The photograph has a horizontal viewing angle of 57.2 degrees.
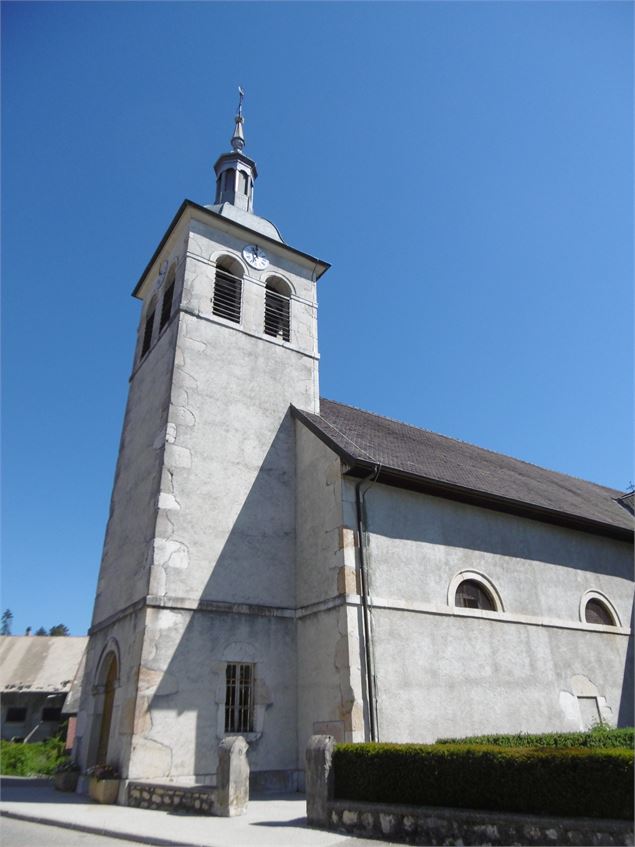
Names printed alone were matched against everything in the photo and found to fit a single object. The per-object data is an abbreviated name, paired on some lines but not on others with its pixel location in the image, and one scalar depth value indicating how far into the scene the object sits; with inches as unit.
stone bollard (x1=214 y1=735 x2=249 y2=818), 315.3
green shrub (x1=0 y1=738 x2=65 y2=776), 797.2
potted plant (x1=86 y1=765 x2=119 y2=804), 384.5
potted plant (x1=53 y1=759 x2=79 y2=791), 467.5
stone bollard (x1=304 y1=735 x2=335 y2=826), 292.5
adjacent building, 1206.9
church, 418.3
